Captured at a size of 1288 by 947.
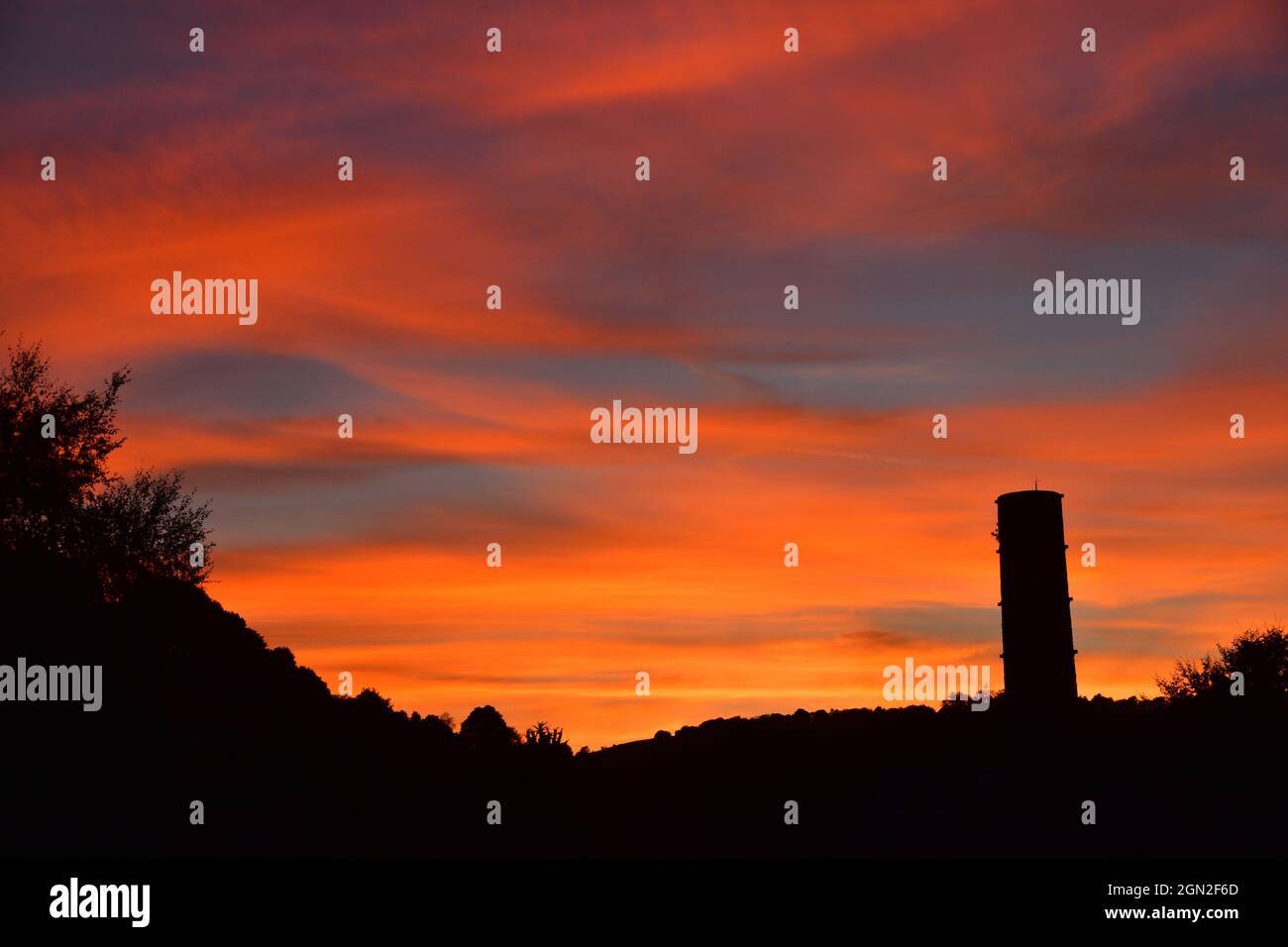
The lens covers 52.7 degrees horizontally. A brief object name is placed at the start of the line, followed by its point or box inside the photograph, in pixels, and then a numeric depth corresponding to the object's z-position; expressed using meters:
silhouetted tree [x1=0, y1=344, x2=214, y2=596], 42.53
